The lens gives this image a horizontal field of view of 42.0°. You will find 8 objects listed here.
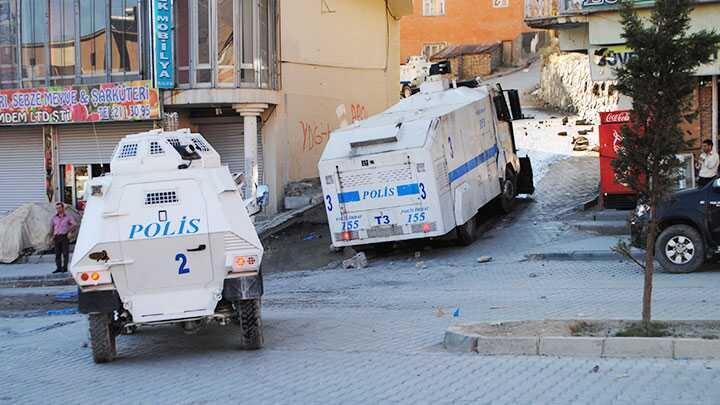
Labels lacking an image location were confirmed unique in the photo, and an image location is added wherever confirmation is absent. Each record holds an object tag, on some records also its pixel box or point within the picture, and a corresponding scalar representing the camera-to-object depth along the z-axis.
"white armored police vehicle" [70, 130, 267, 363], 9.68
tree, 8.48
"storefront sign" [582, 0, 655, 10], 19.82
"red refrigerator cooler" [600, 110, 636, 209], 19.83
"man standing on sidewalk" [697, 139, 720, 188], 17.89
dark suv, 14.45
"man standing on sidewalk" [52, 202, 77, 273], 21.34
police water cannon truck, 17.80
